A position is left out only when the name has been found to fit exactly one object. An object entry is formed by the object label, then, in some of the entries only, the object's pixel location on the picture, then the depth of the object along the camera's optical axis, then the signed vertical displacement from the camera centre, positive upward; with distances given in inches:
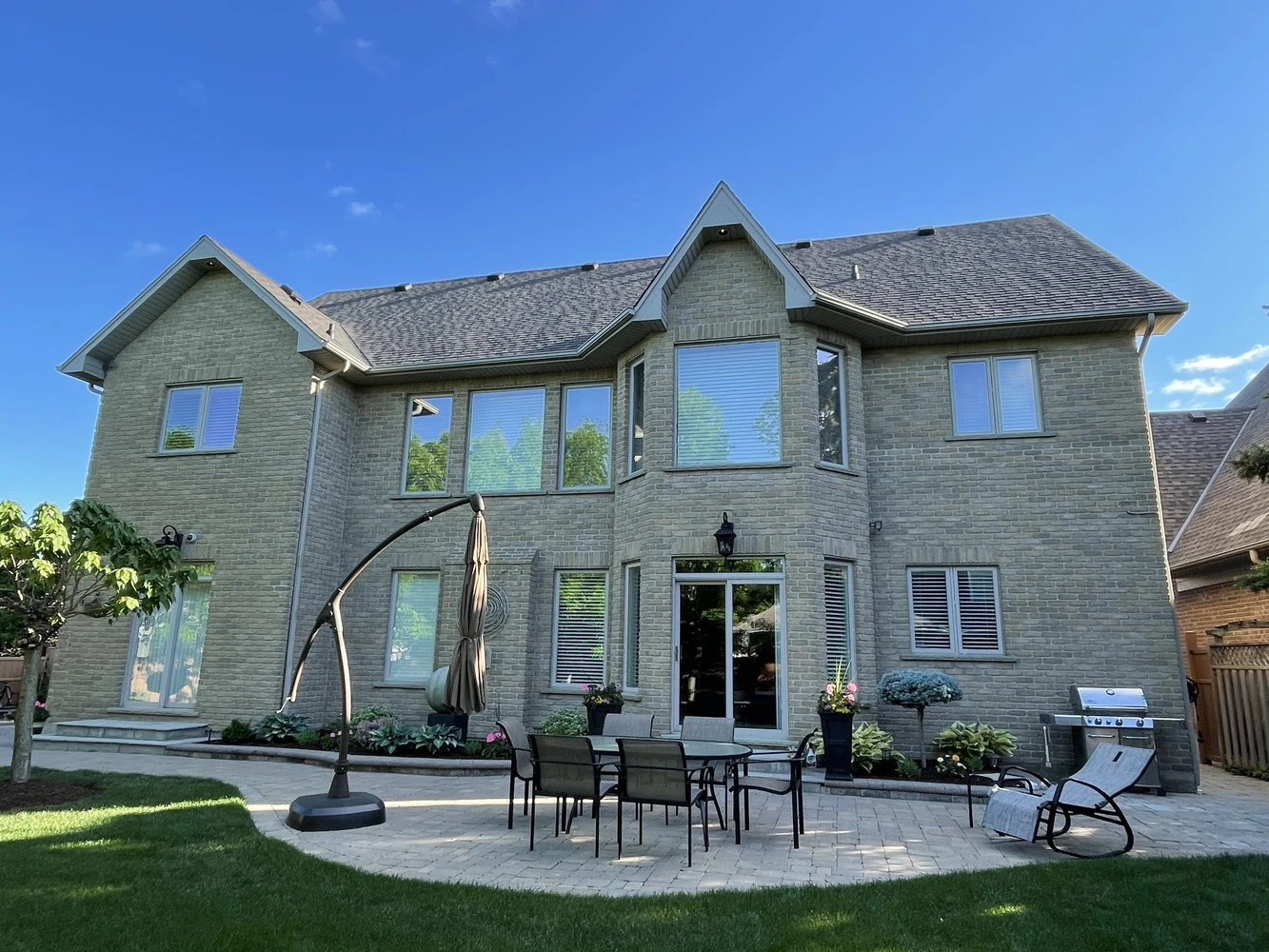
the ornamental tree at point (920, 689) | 378.0 -14.8
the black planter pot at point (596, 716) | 436.5 -36.0
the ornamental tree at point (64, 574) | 315.3 +29.2
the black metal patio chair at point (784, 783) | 267.9 -46.5
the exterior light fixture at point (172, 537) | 514.9 +72.3
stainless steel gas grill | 381.7 -28.2
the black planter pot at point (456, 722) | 455.5 -43.3
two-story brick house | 426.6 +110.9
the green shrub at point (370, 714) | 465.4 -40.8
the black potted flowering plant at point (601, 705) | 436.1 -29.9
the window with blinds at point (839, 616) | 426.6 +23.9
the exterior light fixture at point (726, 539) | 424.5 +64.8
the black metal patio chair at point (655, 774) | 239.0 -38.2
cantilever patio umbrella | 275.6 -46.7
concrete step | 463.8 -54.3
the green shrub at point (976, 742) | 384.2 -40.6
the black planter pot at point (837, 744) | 367.9 -41.4
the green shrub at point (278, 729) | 459.8 -50.1
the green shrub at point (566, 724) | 436.5 -41.0
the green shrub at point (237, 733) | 460.4 -53.1
